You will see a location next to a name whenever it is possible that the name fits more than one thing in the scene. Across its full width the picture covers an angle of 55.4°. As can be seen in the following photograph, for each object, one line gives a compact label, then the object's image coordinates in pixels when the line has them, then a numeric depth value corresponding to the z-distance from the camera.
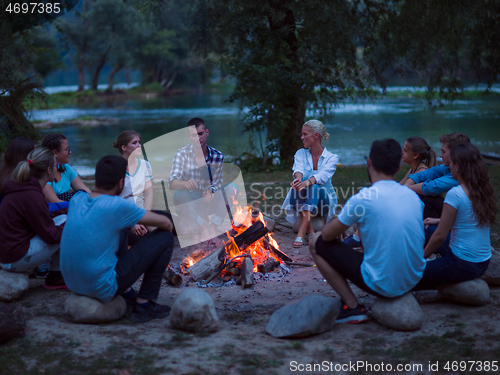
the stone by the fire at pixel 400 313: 3.44
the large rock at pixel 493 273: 4.25
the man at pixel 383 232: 3.34
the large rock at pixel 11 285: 4.00
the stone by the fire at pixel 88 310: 3.55
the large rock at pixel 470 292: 3.82
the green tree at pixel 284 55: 10.28
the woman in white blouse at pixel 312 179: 5.98
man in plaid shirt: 5.90
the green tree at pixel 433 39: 10.04
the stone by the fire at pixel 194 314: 3.44
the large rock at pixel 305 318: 3.40
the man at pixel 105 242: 3.39
